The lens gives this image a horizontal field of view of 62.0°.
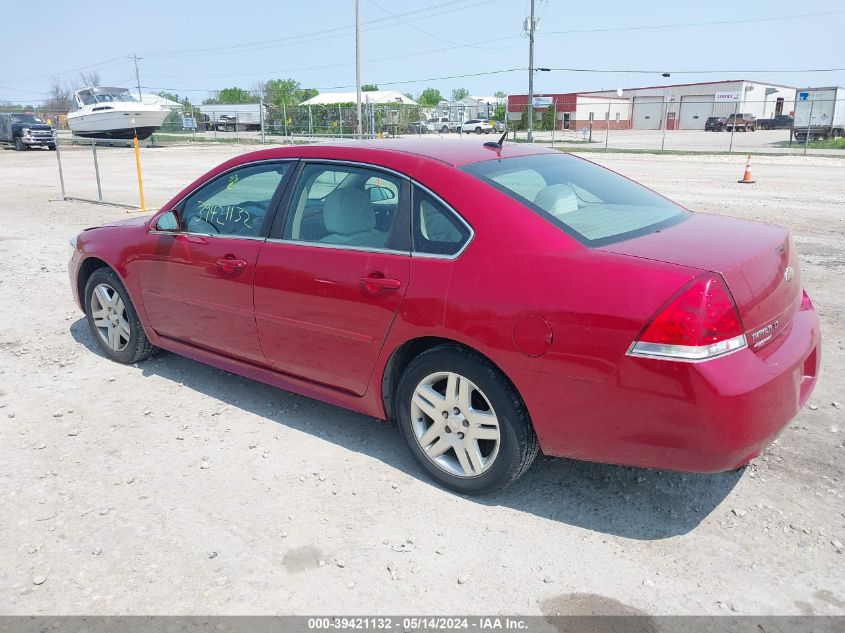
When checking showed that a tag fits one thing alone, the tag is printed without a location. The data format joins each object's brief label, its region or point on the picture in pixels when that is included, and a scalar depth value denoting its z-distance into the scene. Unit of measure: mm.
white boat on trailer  37344
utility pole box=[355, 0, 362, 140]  36219
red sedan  2699
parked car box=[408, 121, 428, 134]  42491
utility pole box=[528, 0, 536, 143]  35719
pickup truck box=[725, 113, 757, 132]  58344
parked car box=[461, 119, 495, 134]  54812
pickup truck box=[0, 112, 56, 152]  35688
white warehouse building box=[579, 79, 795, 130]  68375
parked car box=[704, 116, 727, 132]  61406
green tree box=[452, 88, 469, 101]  151800
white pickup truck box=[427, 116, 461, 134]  52141
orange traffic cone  16750
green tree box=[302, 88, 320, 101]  105462
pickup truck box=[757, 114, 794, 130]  59881
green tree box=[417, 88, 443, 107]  137562
